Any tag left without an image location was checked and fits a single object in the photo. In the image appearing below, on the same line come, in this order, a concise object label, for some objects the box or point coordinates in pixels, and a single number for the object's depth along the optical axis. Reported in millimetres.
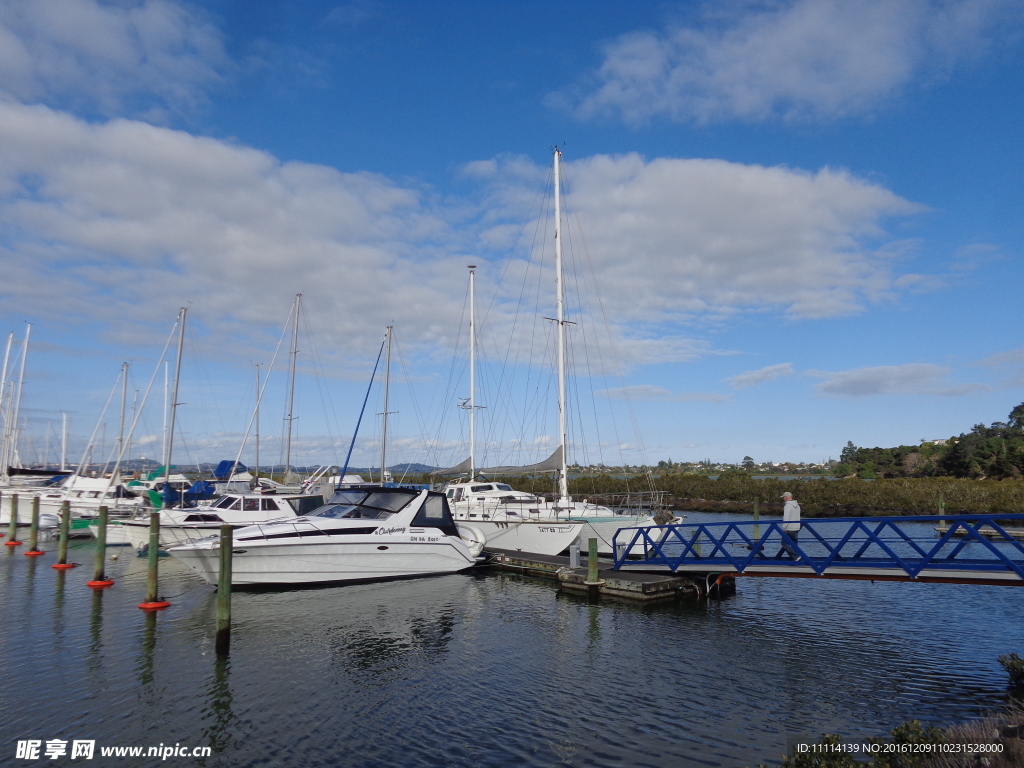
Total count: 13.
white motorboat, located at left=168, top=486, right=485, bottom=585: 18938
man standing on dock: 16156
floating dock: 18141
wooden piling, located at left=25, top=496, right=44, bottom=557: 26672
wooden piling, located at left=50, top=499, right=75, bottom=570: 23281
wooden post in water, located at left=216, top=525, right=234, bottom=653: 13172
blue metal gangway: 12930
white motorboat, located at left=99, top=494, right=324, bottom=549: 25000
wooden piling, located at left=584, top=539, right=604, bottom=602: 18922
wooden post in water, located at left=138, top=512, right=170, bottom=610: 17000
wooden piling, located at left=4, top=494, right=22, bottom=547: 29562
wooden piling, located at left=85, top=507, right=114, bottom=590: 19692
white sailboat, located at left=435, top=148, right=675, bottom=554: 25062
